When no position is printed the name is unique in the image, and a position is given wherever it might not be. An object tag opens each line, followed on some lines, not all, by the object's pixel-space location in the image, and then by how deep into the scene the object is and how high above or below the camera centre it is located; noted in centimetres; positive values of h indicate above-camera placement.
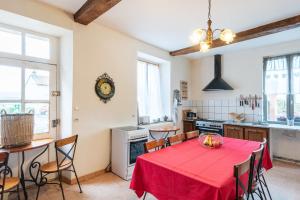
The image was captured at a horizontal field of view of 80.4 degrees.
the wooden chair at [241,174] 131 -59
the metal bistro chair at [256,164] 158 -63
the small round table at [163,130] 374 -63
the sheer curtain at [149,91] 434 +24
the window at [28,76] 249 +38
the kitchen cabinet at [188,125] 495 -71
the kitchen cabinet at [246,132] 370 -72
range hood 468 +49
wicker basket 210 -34
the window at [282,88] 387 +26
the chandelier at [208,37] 201 +74
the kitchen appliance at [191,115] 513 -43
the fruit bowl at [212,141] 219 -52
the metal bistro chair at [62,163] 228 -87
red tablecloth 130 -59
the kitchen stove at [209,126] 439 -66
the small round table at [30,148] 206 -56
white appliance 296 -81
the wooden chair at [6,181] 174 -88
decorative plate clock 312 +24
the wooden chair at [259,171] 187 -79
